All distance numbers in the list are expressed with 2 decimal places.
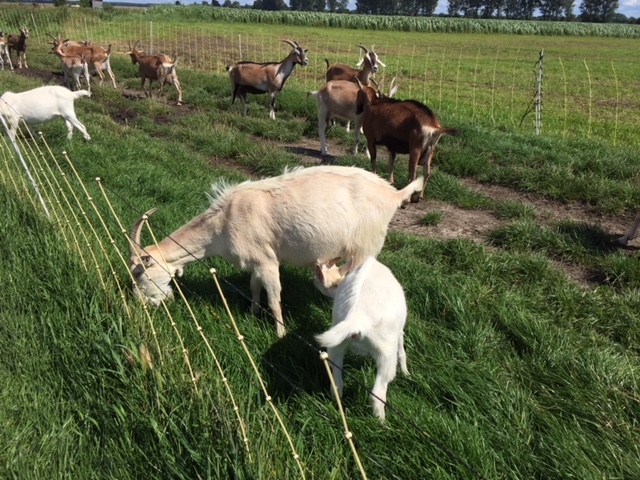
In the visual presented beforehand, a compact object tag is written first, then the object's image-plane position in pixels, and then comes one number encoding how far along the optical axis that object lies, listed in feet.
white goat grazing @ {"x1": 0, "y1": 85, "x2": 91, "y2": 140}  29.35
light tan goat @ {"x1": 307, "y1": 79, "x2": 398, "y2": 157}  32.14
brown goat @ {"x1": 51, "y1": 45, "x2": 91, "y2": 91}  50.62
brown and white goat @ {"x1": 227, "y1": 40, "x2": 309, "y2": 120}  43.40
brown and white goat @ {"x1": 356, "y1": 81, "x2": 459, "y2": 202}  23.26
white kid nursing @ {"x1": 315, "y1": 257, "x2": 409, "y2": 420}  8.51
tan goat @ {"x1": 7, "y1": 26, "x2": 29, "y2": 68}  69.00
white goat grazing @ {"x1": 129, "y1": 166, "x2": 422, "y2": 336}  12.34
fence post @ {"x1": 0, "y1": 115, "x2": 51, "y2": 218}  15.61
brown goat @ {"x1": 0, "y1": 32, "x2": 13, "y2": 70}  66.28
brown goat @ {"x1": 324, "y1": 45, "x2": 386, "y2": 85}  40.81
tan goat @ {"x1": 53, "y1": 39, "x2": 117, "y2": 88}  56.85
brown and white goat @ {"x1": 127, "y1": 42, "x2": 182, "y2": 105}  49.14
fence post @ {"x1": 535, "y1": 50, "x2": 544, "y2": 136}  34.45
